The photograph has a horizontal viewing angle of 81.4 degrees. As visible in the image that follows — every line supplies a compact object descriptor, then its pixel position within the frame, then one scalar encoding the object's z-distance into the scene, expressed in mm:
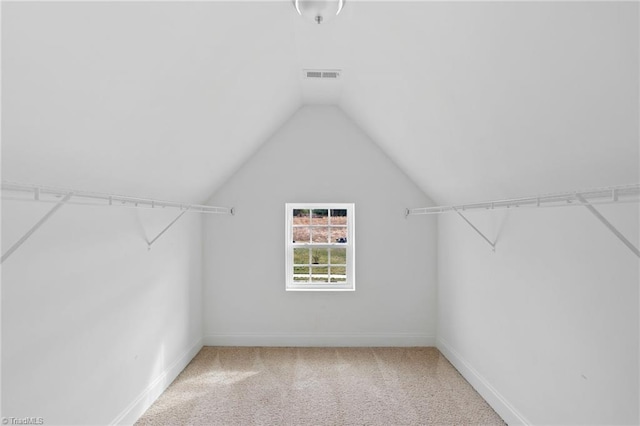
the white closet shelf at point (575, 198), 1401
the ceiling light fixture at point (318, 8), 1484
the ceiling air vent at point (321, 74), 3068
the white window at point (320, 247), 4449
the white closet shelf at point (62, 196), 1421
